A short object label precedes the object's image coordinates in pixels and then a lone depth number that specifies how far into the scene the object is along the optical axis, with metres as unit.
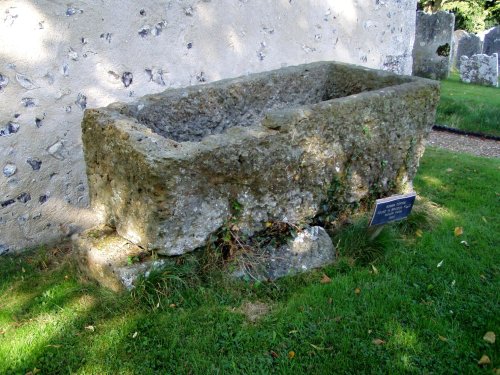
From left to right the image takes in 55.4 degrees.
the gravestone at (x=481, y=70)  11.95
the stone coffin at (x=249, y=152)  2.92
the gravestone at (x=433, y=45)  11.73
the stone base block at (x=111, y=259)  2.95
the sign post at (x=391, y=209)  3.44
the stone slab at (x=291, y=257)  3.25
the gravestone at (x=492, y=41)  14.48
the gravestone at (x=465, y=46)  14.07
